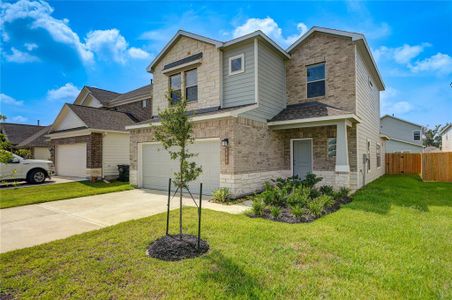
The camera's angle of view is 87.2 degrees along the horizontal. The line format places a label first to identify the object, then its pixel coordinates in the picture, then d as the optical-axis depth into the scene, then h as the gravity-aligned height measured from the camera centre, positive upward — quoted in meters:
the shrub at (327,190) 8.44 -1.29
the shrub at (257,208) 6.61 -1.48
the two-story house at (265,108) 9.27 +2.12
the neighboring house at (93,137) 14.63 +1.17
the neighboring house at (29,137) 21.71 +1.79
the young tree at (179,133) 4.50 +0.42
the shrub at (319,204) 6.42 -1.40
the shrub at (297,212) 6.20 -1.49
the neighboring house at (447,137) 26.03 +2.16
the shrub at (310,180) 8.86 -0.94
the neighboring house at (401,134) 26.94 +2.56
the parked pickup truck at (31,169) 12.87 -0.81
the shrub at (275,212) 6.32 -1.53
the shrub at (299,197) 7.10 -1.29
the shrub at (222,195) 8.46 -1.44
